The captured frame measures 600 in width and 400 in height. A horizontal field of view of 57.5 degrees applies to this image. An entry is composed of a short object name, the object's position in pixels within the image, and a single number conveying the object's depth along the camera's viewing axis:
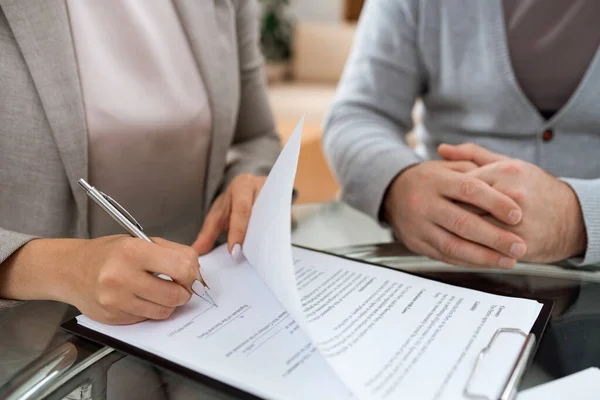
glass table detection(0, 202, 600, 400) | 0.42
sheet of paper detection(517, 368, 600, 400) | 0.38
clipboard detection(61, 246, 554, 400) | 0.38
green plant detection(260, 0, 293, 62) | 4.41
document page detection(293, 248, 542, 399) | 0.38
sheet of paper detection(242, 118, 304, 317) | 0.43
